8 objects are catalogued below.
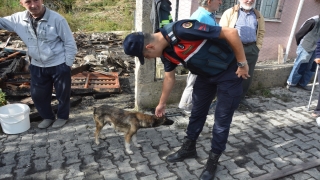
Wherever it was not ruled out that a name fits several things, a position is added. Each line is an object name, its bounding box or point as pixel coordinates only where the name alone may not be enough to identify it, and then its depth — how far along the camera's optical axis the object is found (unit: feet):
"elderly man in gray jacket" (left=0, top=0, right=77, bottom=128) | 11.37
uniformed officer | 7.60
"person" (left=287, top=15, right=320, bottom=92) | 16.97
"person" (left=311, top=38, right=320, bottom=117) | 14.61
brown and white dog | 10.82
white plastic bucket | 12.28
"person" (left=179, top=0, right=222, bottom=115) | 11.49
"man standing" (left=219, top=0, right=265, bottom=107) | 13.79
